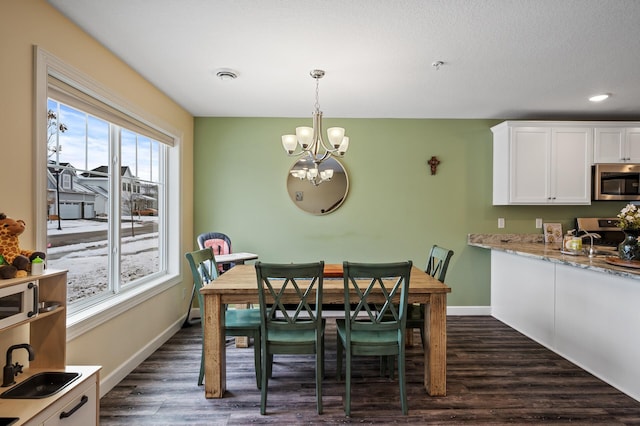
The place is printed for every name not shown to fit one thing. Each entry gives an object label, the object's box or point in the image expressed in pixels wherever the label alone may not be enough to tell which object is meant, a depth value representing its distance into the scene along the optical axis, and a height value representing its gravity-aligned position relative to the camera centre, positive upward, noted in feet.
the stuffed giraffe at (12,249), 4.82 -0.58
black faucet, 5.01 -2.39
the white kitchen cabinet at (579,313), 7.92 -2.88
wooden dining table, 7.67 -2.58
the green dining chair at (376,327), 6.79 -2.49
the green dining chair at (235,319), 7.94 -2.76
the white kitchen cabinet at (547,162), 12.67 +1.89
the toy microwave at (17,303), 4.53 -1.32
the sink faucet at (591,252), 10.11 -1.19
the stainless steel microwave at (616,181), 12.62 +1.19
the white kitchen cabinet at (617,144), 12.62 +2.58
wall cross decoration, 13.62 +1.97
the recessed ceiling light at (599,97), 10.84 +3.78
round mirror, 13.57 +0.85
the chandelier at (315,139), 8.29 +1.83
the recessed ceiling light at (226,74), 9.04 +3.74
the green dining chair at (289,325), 6.84 -2.48
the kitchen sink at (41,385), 4.76 -2.64
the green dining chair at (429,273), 8.76 -1.79
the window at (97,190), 6.94 +0.49
